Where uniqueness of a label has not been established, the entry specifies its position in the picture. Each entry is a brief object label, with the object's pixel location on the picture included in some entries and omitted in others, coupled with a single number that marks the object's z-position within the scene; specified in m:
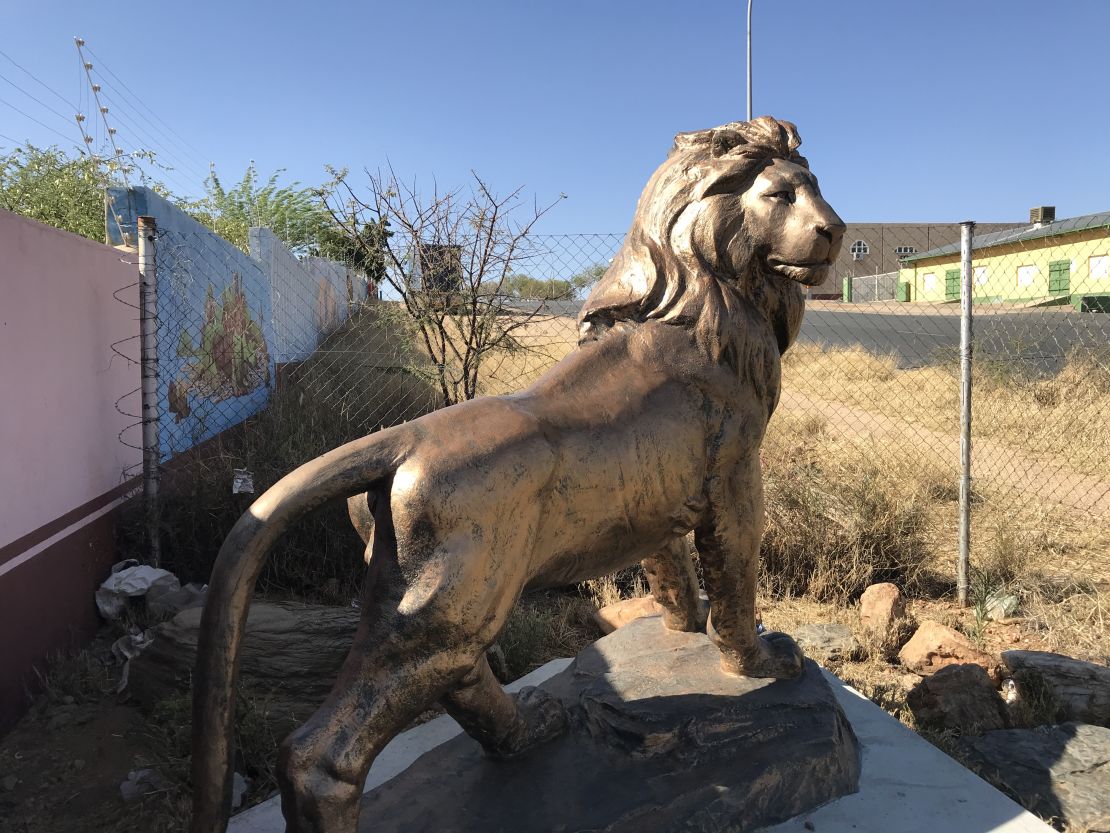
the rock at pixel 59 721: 3.14
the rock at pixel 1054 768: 2.42
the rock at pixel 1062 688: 3.09
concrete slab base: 2.10
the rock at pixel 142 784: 2.78
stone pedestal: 1.94
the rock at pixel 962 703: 3.01
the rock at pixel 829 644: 3.78
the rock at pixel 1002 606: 4.19
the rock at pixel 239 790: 2.78
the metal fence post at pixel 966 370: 4.16
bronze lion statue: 1.50
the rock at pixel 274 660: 3.18
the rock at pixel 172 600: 3.84
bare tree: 5.30
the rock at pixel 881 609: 3.97
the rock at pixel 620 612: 3.96
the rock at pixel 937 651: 3.52
